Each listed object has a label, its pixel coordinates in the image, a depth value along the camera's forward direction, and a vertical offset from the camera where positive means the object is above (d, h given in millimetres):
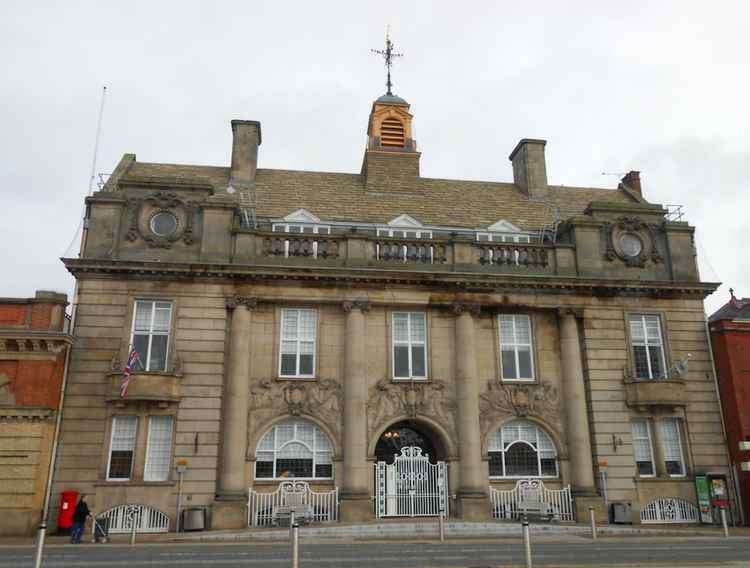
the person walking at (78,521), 19859 -890
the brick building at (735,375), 26250 +4643
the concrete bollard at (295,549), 12017 -1059
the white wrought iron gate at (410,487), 24328 +131
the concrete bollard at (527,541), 12211 -944
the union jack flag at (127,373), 22688 +4036
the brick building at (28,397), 21562 +3193
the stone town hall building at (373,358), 23641 +5096
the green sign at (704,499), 24953 -349
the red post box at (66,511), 21688 -635
